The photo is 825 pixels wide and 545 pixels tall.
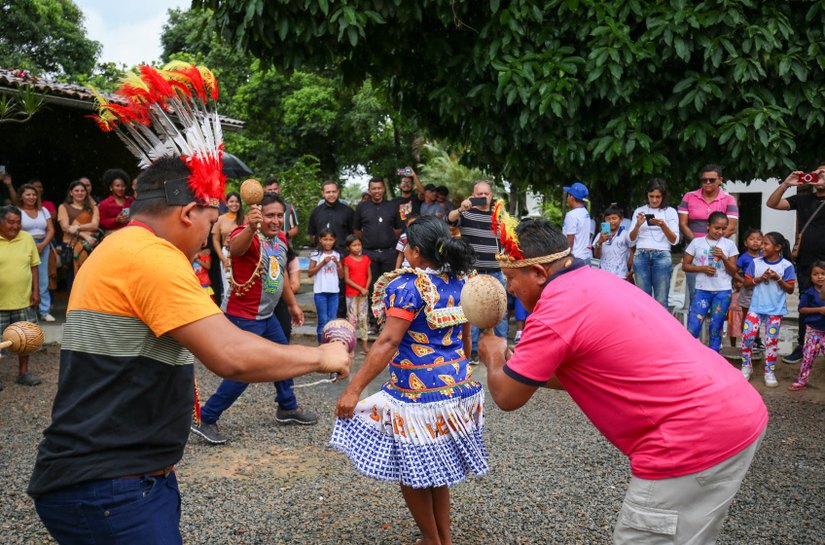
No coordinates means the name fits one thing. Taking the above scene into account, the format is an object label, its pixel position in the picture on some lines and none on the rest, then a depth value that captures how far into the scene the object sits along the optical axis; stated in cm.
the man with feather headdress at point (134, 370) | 217
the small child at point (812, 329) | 711
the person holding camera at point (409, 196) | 1013
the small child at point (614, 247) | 859
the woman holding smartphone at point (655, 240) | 809
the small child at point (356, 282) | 929
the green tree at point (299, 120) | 2384
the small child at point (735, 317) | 867
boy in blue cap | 872
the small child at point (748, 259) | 784
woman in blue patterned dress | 369
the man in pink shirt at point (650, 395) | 249
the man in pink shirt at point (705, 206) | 778
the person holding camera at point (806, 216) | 719
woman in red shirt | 1002
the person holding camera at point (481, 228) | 823
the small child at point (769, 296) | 738
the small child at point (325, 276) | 886
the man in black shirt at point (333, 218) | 991
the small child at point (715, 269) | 763
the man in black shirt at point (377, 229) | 988
